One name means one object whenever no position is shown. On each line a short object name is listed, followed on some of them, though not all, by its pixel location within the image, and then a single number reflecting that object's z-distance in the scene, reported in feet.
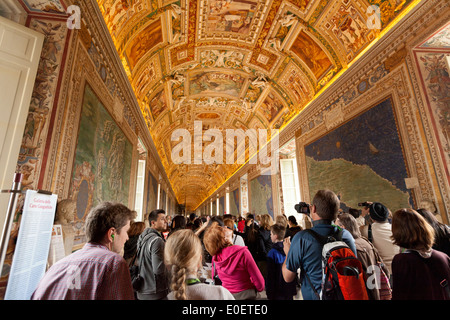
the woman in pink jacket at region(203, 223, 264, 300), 8.41
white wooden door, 10.03
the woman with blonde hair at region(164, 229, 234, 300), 4.71
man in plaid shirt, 4.44
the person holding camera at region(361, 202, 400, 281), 9.73
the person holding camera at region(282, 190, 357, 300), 6.54
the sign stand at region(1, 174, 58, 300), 6.04
